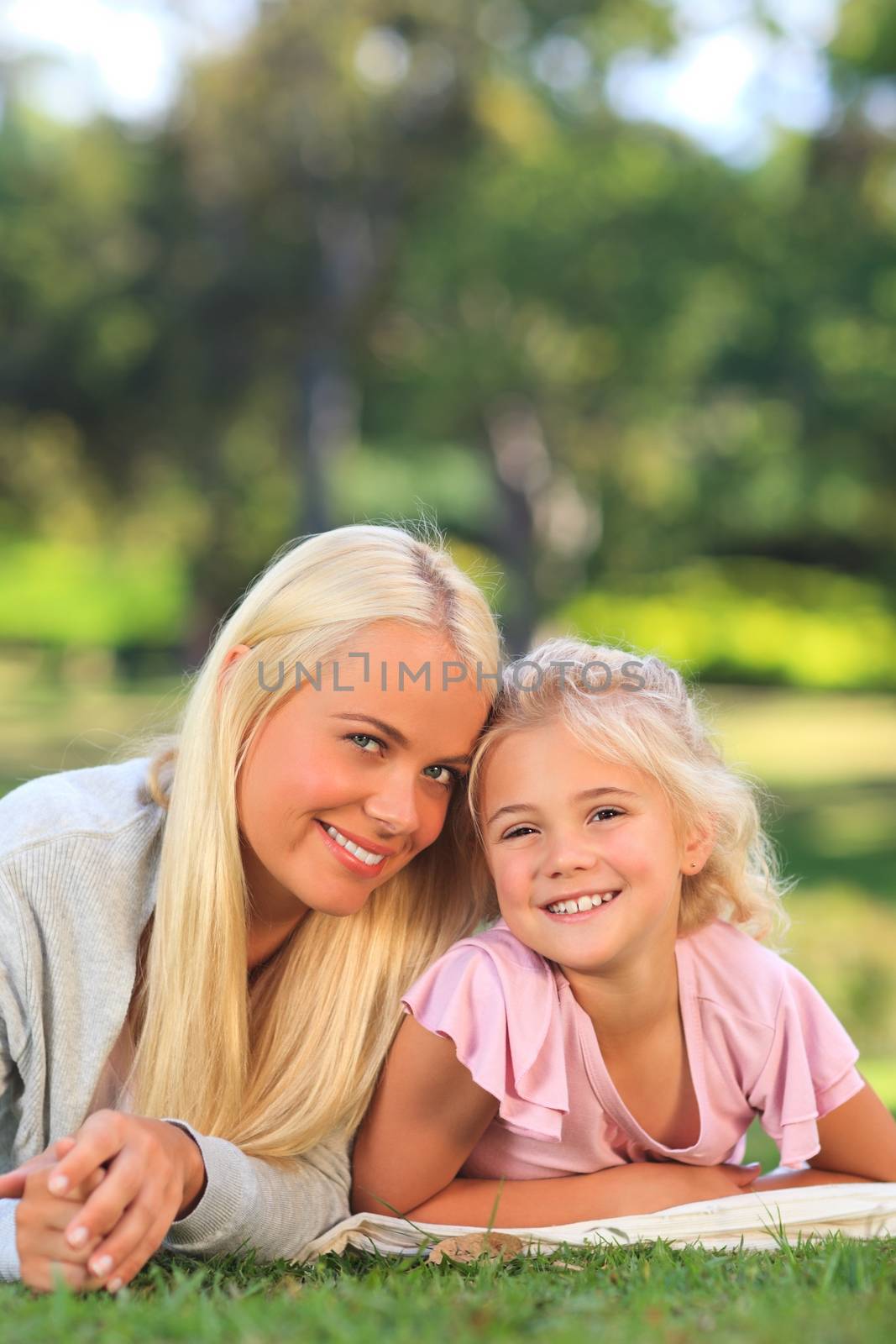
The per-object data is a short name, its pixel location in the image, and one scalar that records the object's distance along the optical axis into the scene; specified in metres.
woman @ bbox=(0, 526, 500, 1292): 3.07
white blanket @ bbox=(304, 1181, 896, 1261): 2.98
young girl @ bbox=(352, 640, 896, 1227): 3.10
